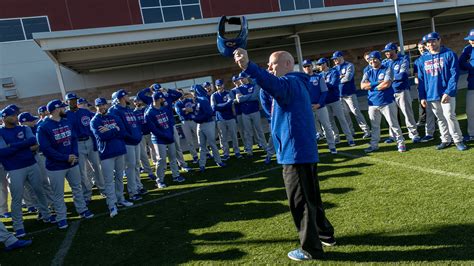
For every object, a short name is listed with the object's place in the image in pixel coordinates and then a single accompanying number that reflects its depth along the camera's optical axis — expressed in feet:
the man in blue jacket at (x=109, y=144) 19.10
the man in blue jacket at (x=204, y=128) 27.17
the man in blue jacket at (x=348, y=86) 27.61
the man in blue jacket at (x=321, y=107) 24.00
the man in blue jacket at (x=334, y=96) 26.63
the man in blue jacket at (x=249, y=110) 28.12
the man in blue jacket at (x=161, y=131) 24.12
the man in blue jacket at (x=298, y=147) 10.32
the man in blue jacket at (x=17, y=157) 17.72
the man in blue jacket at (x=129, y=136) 21.50
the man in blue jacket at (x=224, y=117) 28.94
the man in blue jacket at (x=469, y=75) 20.34
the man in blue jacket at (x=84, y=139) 23.00
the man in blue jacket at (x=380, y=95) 21.74
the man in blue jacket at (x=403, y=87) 23.77
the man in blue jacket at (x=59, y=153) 17.97
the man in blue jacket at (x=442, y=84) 19.43
